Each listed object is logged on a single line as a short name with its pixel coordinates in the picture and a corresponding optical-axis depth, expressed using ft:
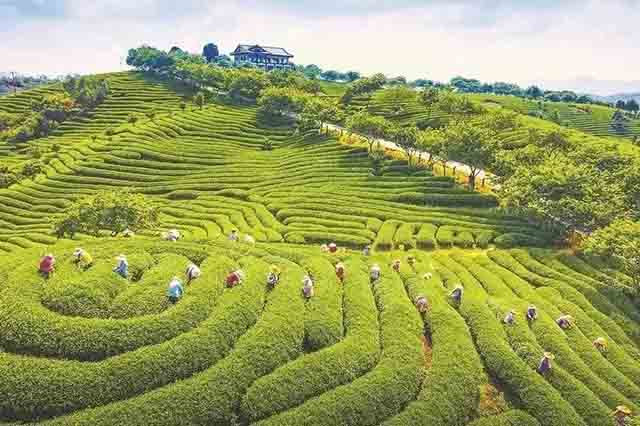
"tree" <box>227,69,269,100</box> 344.28
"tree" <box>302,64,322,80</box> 552.17
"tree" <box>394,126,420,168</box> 199.62
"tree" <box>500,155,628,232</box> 123.65
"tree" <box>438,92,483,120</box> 264.52
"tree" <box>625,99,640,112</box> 499.51
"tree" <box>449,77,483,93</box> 619.09
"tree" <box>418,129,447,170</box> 184.14
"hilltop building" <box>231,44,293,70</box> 604.90
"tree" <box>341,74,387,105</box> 332.39
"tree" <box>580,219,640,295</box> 95.50
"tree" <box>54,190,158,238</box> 113.19
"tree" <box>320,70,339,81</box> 618.52
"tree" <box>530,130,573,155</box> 190.19
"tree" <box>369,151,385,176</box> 198.59
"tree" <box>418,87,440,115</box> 268.62
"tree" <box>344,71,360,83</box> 591.21
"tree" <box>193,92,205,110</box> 327.26
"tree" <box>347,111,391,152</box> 218.18
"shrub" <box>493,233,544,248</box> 126.93
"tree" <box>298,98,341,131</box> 260.48
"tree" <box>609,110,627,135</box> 383.57
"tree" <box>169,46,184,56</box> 567.13
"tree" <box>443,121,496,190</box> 171.83
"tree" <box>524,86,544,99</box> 558.15
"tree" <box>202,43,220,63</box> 631.15
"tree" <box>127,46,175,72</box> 443.73
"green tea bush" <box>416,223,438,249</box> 128.26
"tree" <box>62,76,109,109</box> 345.72
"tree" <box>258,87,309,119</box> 293.02
